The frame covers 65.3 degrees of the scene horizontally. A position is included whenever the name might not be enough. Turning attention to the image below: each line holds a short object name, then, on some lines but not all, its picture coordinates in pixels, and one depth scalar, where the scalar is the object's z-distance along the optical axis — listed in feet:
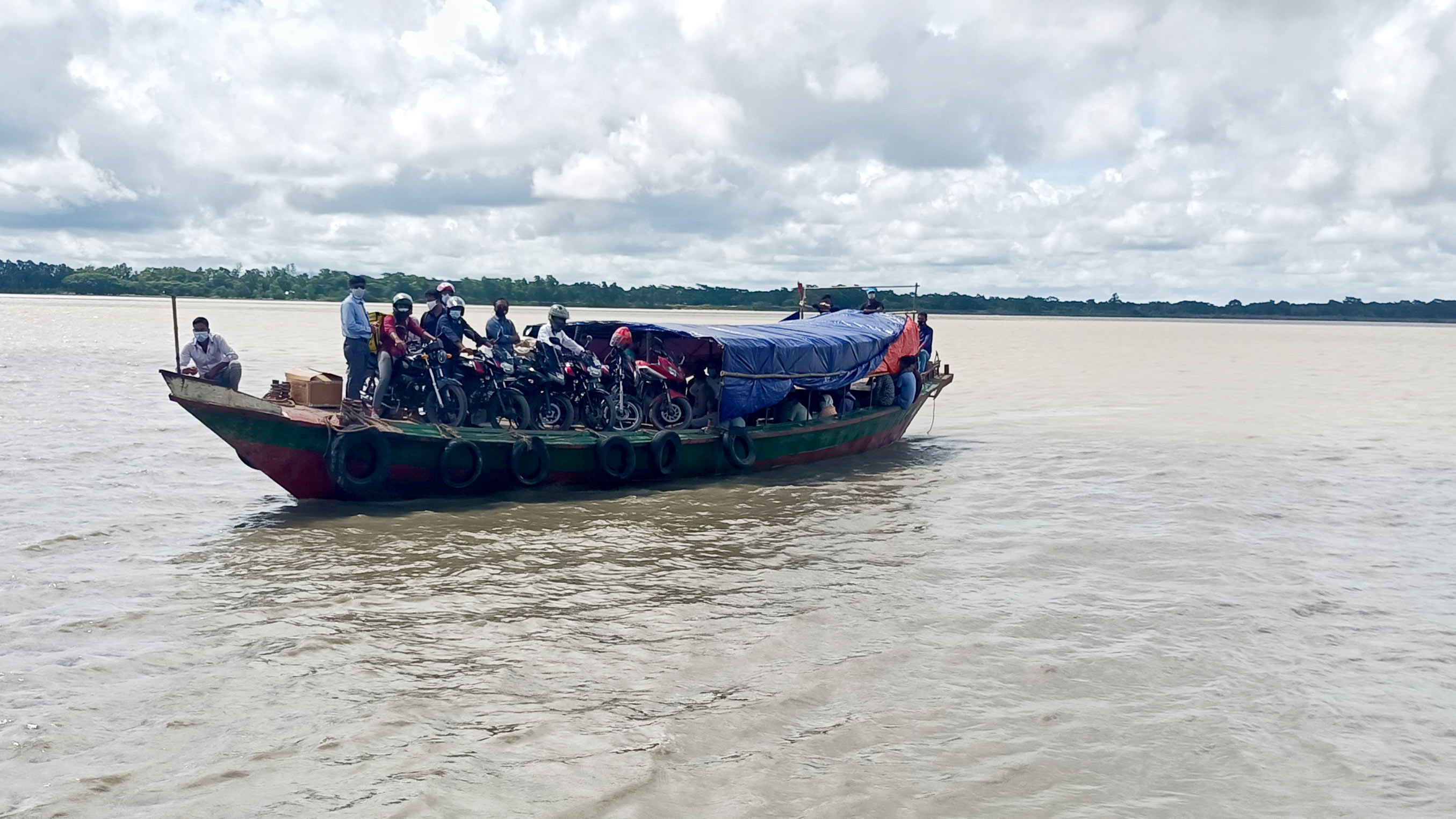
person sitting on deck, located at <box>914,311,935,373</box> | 67.36
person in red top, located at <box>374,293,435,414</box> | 40.34
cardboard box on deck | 41.47
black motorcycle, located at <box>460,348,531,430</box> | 42.93
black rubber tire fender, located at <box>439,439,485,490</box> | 40.06
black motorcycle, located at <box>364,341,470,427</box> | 41.55
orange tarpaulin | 60.49
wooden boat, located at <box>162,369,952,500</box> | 37.11
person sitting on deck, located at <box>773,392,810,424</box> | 53.42
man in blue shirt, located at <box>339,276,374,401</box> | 40.47
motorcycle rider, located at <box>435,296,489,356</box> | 42.01
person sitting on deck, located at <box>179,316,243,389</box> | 41.65
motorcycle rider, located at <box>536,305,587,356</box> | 44.96
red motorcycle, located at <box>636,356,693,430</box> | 47.96
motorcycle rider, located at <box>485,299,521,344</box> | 44.42
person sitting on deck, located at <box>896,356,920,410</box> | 61.57
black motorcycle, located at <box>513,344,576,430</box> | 44.32
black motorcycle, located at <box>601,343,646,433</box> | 46.19
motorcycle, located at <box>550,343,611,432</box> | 45.11
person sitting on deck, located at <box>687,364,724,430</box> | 49.55
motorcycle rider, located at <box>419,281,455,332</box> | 41.98
